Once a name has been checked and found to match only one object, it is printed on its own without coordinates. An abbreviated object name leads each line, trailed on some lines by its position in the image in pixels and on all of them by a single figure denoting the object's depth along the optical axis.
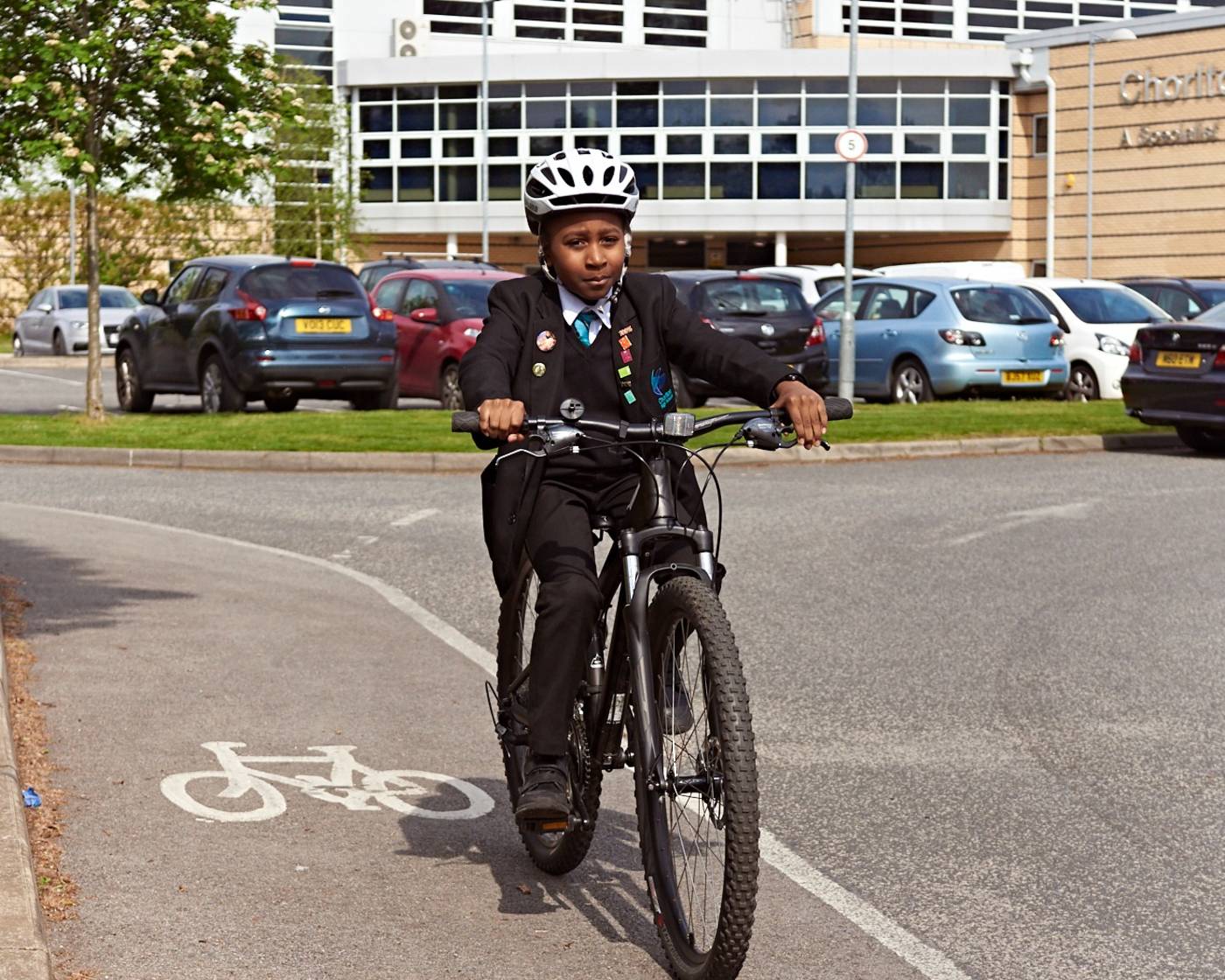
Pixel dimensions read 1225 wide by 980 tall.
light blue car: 24.69
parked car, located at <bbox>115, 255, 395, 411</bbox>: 21.91
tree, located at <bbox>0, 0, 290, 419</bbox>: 20.67
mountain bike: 4.31
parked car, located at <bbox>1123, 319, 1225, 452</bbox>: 18.91
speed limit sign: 24.92
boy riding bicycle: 4.91
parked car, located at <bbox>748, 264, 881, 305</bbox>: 29.92
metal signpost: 24.00
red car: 23.72
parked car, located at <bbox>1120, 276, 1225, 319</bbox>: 30.41
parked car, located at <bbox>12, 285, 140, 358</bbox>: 42.62
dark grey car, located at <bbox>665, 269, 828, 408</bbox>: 24.86
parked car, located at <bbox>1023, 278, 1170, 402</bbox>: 26.27
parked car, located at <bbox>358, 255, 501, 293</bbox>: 29.53
